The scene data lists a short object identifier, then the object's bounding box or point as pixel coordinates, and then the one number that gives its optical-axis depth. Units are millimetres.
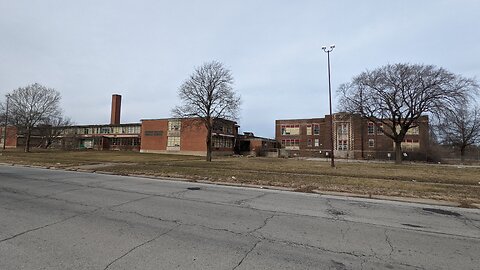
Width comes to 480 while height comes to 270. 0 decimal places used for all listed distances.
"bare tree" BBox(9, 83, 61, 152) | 55281
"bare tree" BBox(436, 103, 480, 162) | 55156
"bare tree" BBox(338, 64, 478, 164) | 35188
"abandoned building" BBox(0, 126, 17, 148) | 83850
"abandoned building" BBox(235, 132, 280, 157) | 69812
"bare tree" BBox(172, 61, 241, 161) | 39031
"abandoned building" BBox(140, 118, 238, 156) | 59625
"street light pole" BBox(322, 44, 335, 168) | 28144
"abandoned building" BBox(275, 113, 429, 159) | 65019
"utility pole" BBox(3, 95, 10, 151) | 55838
